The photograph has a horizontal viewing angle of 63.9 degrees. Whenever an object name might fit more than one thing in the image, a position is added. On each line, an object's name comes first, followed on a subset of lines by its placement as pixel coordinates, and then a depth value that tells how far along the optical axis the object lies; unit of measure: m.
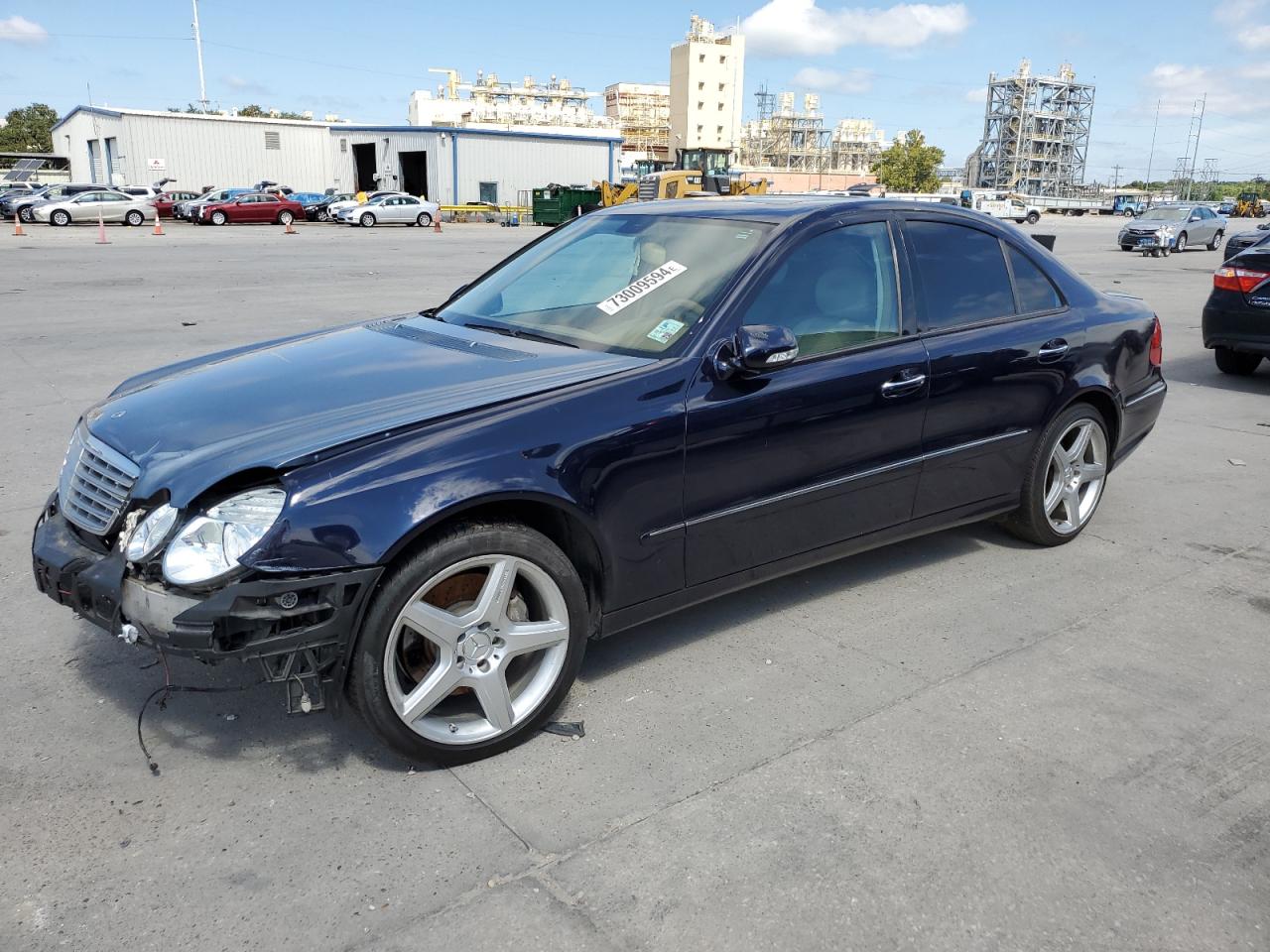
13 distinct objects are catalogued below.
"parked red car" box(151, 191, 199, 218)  44.53
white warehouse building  57.38
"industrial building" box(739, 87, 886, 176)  172.75
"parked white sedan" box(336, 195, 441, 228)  42.59
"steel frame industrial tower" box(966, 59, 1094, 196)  150.00
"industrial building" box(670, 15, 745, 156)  125.24
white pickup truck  60.84
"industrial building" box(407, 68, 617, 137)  126.31
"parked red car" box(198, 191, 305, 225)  41.38
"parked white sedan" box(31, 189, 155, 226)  37.81
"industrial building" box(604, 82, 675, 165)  145.38
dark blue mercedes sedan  2.71
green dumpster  46.12
